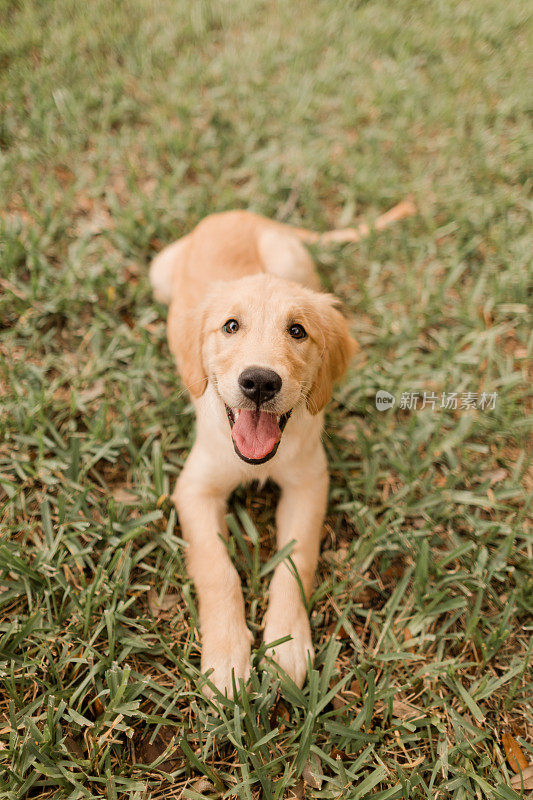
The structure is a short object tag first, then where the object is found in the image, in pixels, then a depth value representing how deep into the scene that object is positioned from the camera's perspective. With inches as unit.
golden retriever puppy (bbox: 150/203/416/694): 38.9
